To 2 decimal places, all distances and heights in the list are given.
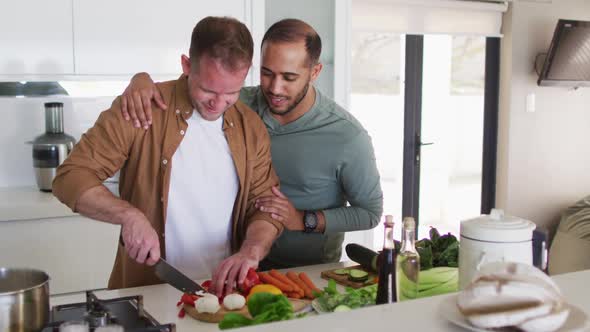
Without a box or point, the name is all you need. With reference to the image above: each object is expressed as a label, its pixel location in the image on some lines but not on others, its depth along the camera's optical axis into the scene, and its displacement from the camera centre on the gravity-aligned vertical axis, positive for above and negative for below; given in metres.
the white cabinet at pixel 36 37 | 3.39 +0.30
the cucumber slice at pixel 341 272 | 2.04 -0.48
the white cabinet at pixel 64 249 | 3.25 -0.68
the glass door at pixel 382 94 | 5.18 +0.05
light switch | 5.55 -0.02
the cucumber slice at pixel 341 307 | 1.56 -0.45
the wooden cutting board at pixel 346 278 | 1.96 -0.49
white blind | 4.78 +0.59
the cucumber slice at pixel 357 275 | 1.98 -0.48
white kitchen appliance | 1.43 -0.28
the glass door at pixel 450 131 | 5.44 -0.23
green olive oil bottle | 1.64 -0.39
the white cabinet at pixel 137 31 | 3.54 +0.35
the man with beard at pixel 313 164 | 2.23 -0.20
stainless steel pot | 1.33 -0.39
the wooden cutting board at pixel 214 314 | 1.66 -0.49
